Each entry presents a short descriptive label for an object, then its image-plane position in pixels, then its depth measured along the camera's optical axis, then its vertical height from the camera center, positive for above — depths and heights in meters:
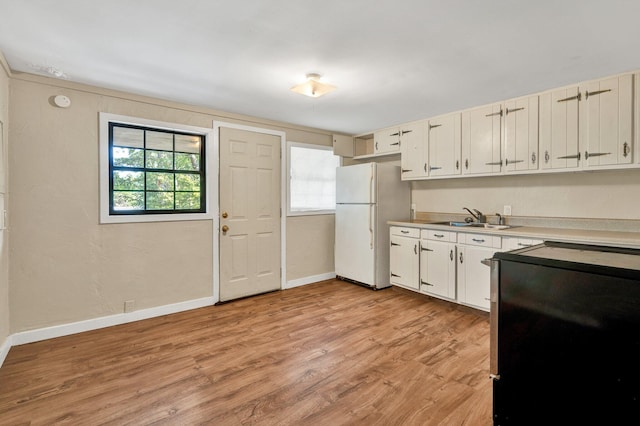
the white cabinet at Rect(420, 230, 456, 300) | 3.46 -0.63
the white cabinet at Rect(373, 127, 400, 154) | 4.31 +0.99
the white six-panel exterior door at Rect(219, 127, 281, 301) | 3.74 -0.05
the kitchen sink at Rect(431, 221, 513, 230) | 3.30 -0.17
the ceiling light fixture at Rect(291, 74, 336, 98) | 2.59 +1.04
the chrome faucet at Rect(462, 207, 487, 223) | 3.69 -0.09
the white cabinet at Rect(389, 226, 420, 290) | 3.83 -0.61
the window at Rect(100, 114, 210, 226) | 3.03 +0.40
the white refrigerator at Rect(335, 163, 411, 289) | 4.15 -0.08
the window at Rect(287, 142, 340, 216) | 4.38 +0.45
